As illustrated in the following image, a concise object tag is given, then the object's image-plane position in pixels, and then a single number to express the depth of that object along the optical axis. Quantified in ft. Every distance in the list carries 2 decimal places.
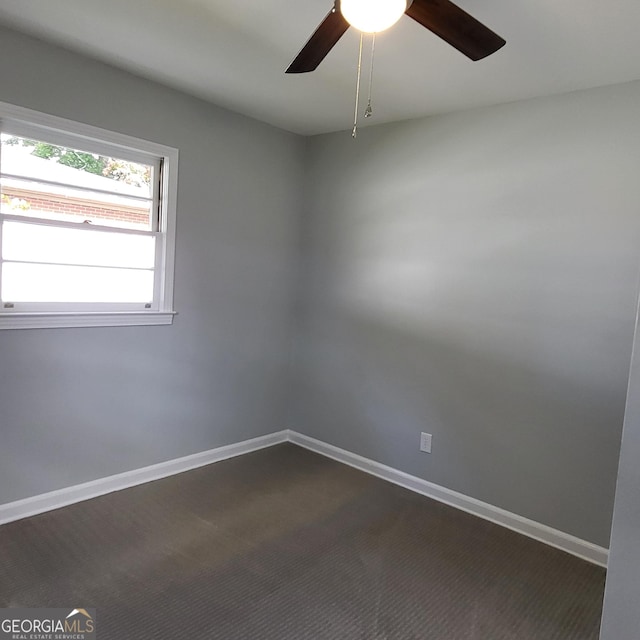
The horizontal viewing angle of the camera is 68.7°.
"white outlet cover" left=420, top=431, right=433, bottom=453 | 10.31
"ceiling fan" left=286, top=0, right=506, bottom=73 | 4.74
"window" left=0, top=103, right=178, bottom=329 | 8.13
